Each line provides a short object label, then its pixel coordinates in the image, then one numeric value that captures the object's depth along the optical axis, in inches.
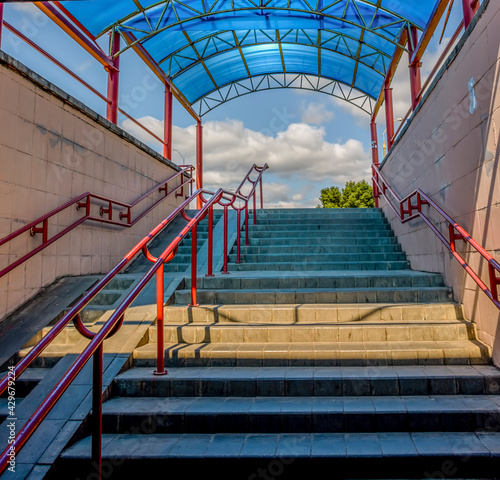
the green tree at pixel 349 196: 1382.1
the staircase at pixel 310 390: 82.0
